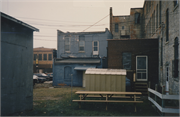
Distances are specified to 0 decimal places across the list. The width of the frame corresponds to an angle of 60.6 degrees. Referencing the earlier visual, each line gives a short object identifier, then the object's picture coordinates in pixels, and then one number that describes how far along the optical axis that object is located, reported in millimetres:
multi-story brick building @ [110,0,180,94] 10500
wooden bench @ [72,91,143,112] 8988
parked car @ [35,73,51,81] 27352
